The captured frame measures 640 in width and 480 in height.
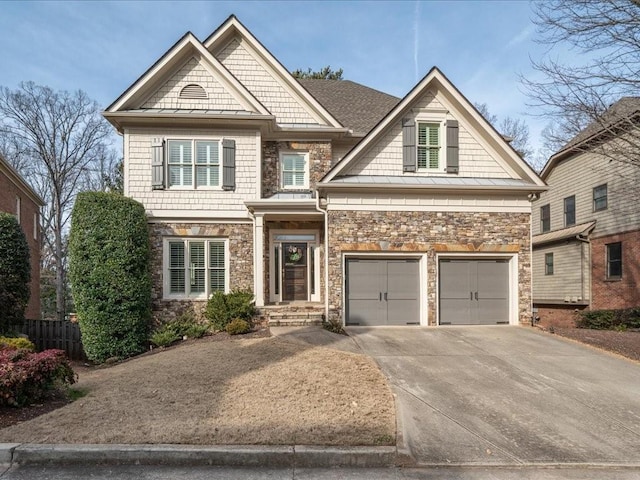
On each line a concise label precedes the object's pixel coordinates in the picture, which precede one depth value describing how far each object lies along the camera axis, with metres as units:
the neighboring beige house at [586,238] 17.38
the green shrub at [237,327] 11.24
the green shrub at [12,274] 10.73
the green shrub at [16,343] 7.97
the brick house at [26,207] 17.84
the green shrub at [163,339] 11.29
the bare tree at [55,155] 27.58
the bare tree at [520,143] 32.43
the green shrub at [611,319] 12.80
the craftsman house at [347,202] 12.24
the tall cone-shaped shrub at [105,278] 10.89
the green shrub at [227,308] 11.88
